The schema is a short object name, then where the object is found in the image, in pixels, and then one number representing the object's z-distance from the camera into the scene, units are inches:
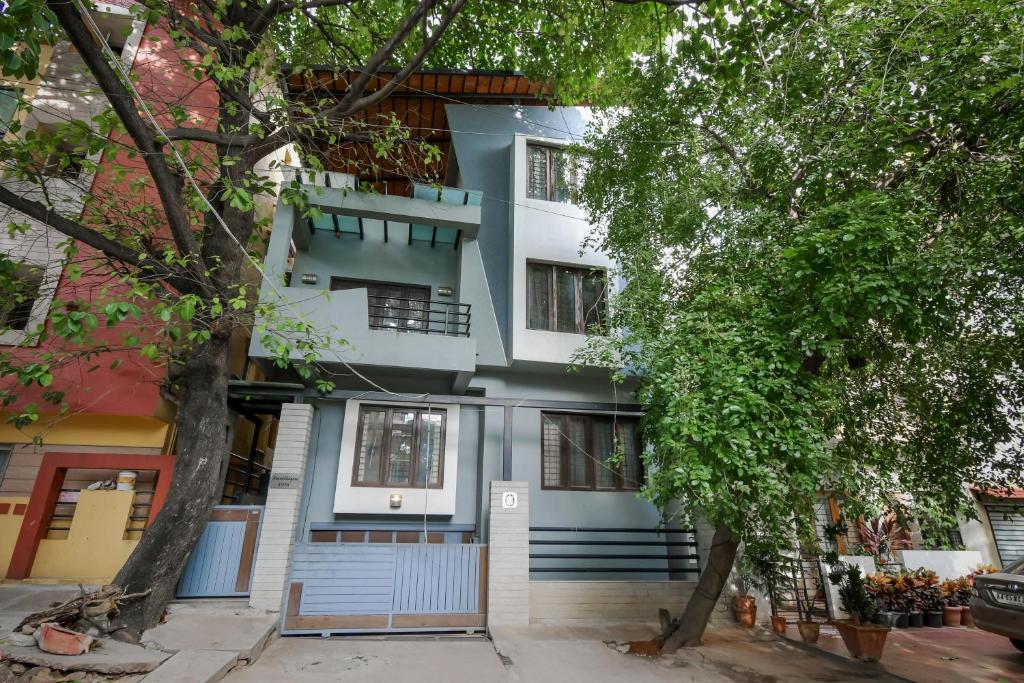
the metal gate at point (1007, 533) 445.7
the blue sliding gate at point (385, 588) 260.4
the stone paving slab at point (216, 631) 200.4
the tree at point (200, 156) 194.9
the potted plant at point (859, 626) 240.5
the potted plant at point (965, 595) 344.5
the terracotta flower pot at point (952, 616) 343.3
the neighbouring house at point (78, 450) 268.2
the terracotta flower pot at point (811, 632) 268.1
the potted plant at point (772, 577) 282.4
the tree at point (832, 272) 187.2
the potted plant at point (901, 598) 336.2
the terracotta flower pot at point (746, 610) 291.3
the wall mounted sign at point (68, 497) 287.0
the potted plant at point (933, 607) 342.3
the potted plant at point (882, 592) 334.3
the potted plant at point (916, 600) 337.1
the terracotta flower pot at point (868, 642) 240.4
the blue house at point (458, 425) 270.2
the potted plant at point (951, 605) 343.3
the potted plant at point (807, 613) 268.5
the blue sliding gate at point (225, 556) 252.5
